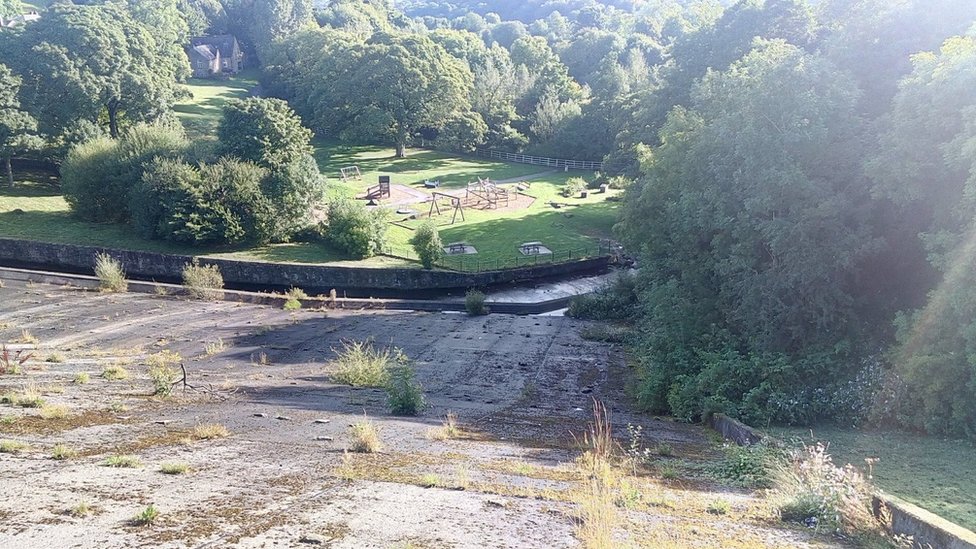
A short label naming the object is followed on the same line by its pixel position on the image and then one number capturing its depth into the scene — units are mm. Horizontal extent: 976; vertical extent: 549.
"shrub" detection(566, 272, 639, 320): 29750
